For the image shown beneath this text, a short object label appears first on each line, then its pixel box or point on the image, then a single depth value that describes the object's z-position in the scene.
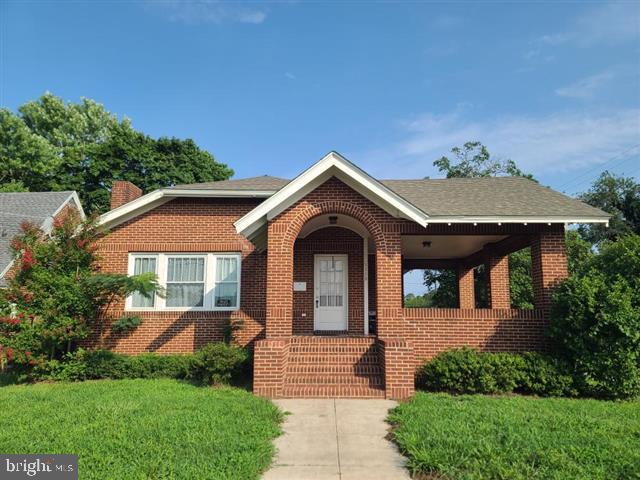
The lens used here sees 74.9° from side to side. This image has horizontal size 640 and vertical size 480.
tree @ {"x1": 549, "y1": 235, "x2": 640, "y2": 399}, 7.81
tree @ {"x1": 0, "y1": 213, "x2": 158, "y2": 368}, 10.01
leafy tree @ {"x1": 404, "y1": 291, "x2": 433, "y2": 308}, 42.69
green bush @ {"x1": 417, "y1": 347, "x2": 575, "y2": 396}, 8.33
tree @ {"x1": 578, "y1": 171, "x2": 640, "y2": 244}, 30.91
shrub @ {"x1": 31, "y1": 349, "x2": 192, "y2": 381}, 10.27
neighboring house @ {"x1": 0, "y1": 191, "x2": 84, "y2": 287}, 16.78
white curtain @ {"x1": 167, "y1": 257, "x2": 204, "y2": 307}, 12.12
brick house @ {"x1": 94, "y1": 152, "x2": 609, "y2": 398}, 9.07
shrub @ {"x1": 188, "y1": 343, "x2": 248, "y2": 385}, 8.95
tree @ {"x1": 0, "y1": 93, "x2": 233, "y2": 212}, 30.59
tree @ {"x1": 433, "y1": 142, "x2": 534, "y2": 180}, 29.61
